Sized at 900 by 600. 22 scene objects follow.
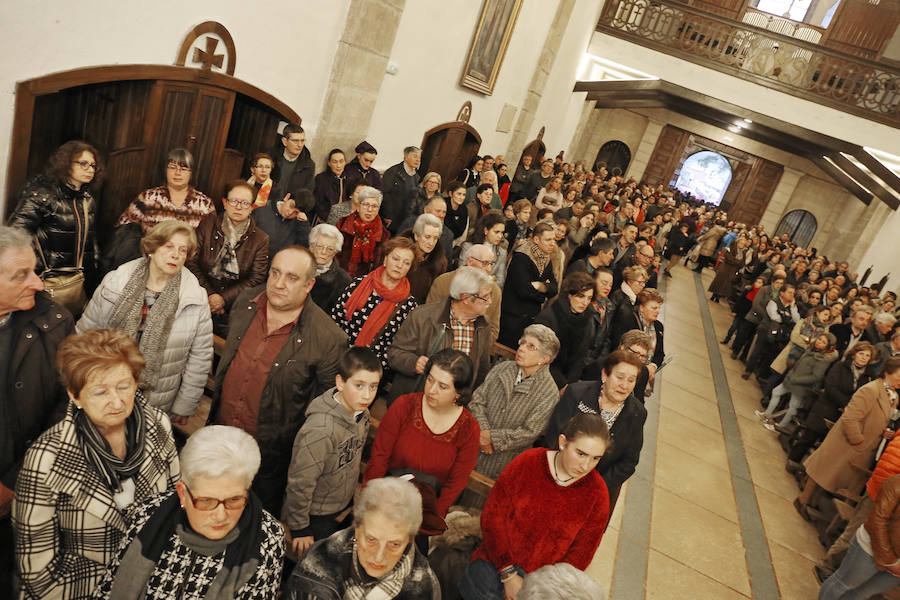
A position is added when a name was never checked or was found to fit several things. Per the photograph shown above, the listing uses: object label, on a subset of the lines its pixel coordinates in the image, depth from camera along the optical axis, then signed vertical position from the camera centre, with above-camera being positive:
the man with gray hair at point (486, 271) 4.66 -1.13
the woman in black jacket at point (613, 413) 3.81 -1.36
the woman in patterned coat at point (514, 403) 3.79 -1.50
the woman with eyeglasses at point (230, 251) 4.22 -1.33
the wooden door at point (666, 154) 27.23 +1.70
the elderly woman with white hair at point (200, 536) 2.11 -1.62
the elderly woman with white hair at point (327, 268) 4.21 -1.24
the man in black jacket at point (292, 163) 6.09 -0.93
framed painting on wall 10.38 +1.44
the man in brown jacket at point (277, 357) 3.20 -1.43
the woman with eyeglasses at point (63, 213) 3.65 -1.29
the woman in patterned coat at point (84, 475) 2.24 -1.67
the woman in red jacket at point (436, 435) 3.06 -1.51
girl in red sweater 2.98 -1.64
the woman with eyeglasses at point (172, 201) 4.23 -1.18
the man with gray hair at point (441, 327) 3.87 -1.24
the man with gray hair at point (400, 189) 7.32 -0.96
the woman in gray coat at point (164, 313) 3.14 -1.42
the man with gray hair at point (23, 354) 2.52 -1.47
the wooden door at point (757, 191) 26.30 +1.43
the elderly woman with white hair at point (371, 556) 2.28 -1.62
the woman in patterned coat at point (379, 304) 4.07 -1.29
